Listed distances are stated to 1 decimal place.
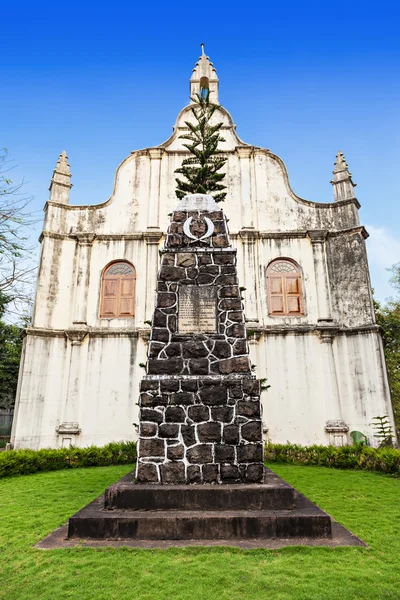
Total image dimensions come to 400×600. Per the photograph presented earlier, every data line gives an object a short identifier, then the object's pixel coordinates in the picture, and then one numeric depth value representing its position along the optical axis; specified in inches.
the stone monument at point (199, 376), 212.1
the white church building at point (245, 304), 523.5
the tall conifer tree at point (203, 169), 392.8
